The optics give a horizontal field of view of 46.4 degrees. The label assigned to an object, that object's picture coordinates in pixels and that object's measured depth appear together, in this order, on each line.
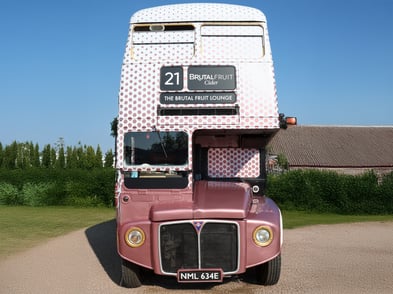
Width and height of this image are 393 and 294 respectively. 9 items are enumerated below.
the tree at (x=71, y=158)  34.28
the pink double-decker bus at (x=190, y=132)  6.36
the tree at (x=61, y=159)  34.75
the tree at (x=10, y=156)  34.66
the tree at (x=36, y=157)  35.22
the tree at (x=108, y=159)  31.71
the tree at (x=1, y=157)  34.78
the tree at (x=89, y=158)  33.66
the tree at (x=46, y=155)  34.91
